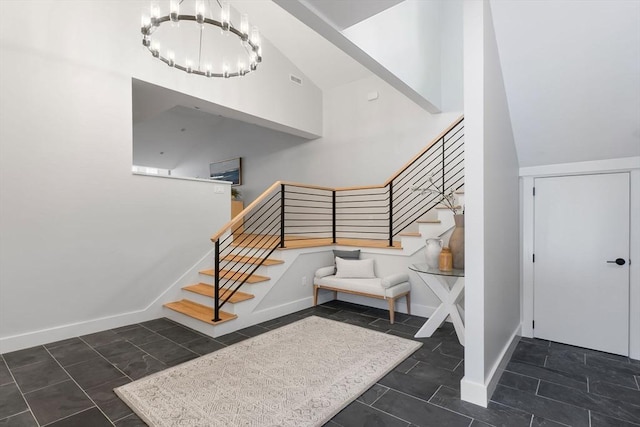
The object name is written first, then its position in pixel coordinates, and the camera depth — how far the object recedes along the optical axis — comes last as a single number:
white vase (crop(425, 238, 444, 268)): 3.31
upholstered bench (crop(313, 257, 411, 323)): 3.88
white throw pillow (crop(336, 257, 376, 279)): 4.37
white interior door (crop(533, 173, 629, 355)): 3.11
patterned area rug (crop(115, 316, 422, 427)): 2.06
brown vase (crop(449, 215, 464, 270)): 3.07
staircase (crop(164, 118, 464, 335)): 3.81
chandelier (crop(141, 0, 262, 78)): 2.52
